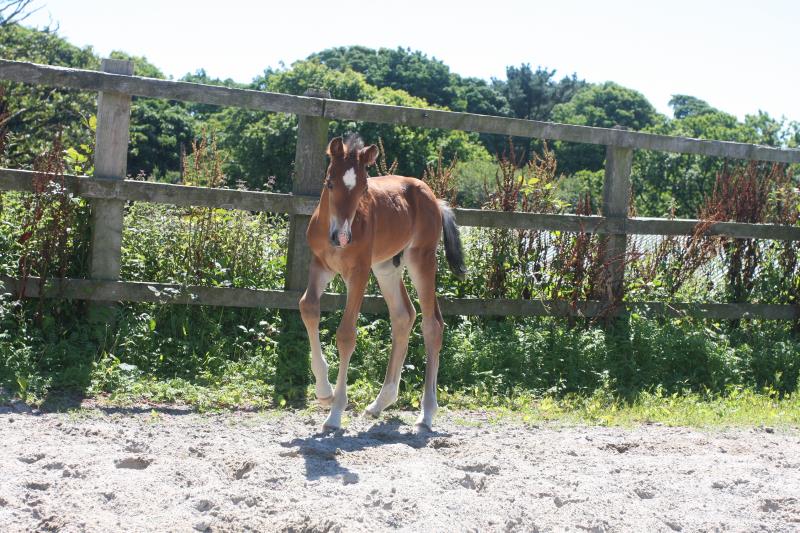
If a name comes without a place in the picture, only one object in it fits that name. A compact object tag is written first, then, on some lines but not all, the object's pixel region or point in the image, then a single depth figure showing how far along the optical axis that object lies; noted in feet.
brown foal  17.75
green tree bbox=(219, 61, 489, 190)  98.17
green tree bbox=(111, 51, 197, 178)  105.19
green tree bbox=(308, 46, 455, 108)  178.91
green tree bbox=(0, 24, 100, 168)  52.42
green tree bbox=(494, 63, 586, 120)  211.82
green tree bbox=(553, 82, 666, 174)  200.64
